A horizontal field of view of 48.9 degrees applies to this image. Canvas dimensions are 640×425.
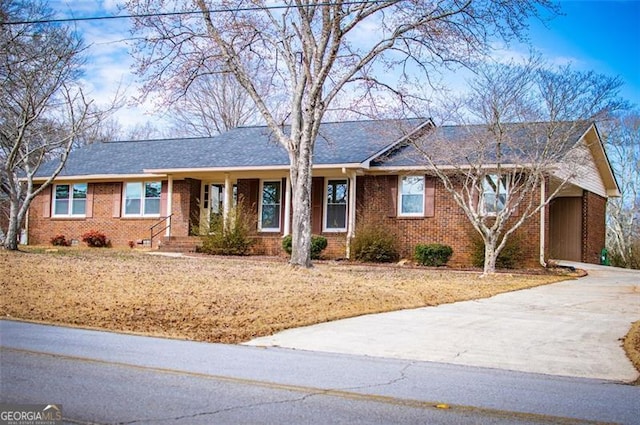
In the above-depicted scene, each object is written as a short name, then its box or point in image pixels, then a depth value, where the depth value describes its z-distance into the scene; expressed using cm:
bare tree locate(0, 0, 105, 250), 1908
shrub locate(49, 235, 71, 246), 3053
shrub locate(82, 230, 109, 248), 2969
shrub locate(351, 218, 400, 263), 2403
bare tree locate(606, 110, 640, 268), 3703
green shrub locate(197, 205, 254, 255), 2536
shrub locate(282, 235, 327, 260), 2450
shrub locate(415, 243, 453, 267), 2342
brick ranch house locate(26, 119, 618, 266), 2452
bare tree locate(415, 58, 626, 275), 1941
